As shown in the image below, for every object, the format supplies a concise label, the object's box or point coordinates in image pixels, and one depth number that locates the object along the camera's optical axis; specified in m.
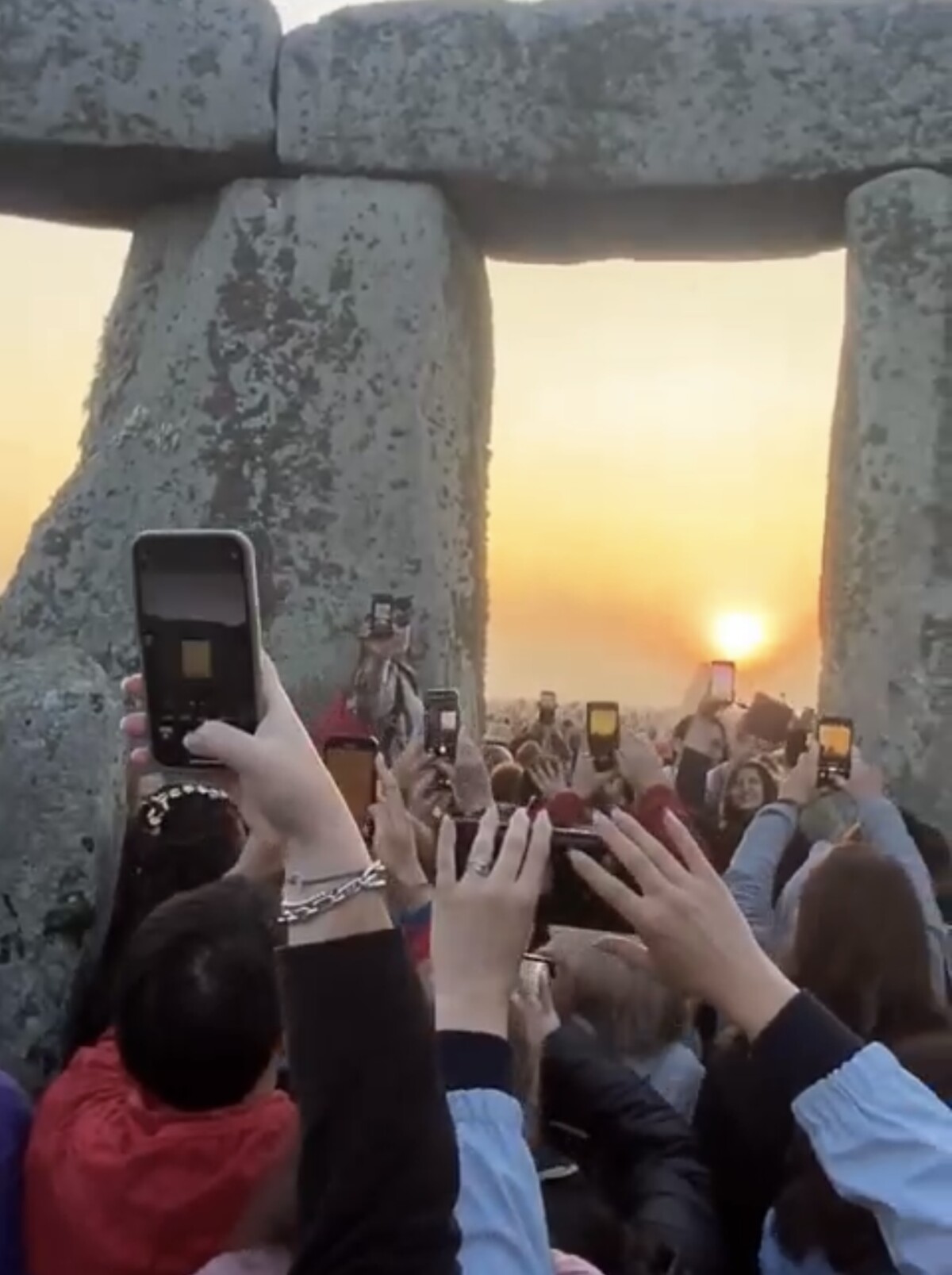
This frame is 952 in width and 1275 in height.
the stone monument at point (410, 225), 6.49
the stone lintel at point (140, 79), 6.66
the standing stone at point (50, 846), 2.29
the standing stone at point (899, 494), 6.38
